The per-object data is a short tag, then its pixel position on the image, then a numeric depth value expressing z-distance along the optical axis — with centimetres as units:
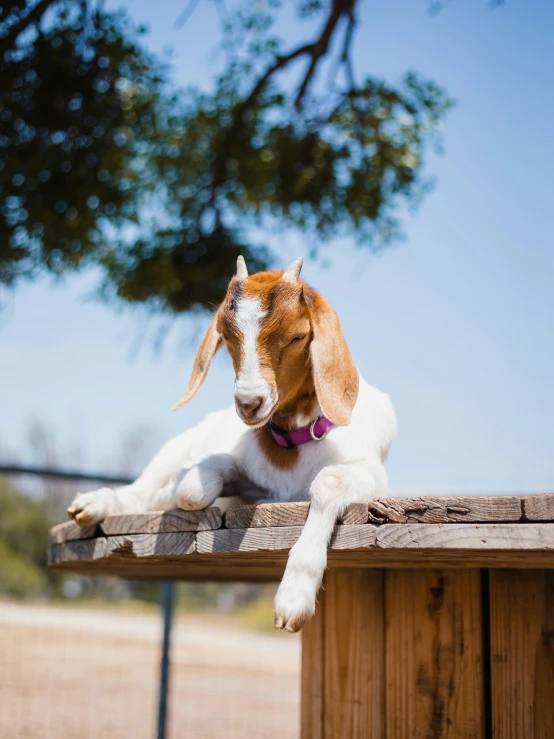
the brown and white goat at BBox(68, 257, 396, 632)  181
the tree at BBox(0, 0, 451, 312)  479
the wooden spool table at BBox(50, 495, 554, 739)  171
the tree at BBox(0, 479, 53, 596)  1196
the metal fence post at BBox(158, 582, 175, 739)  431
